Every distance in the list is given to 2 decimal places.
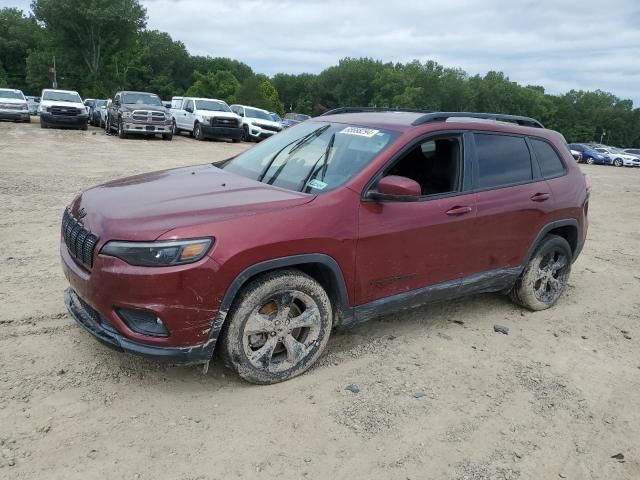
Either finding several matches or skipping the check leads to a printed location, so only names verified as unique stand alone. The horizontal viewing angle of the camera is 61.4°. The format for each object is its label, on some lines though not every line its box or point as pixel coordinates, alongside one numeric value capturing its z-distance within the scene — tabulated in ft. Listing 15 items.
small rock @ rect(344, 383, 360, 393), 11.33
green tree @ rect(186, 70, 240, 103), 237.04
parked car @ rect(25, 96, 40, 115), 118.45
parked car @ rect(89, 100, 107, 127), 88.12
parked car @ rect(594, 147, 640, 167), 123.13
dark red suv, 9.89
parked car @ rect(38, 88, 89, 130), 73.67
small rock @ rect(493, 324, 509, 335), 14.87
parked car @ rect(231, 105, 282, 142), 82.84
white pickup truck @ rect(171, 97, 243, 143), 76.28
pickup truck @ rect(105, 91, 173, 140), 66.80
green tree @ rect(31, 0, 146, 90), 153.28
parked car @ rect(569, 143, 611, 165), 125.18
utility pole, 169.14
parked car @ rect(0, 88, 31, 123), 81.20
